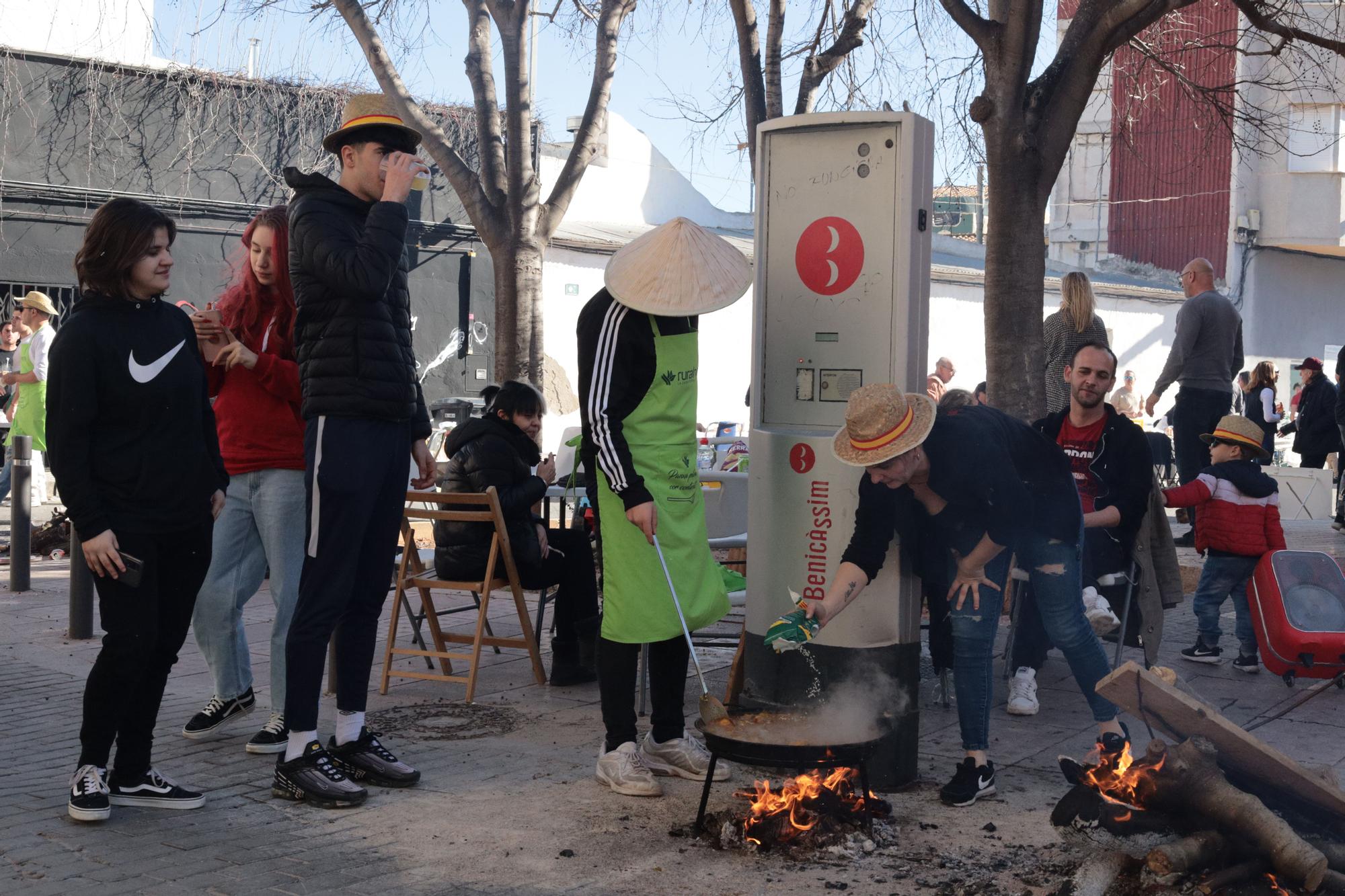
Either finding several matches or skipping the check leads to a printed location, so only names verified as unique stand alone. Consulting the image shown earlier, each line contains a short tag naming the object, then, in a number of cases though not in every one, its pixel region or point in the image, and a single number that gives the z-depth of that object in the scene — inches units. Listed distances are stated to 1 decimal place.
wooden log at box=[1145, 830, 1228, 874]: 144.9
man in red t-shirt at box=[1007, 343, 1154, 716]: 237.5
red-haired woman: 202.8
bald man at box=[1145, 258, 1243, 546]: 375.9
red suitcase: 254.7
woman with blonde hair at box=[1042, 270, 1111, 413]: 313.6
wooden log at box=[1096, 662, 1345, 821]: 153.4
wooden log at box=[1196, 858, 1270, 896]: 143.6
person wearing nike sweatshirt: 167.9
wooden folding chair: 247.8
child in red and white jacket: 278.1
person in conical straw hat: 184.1
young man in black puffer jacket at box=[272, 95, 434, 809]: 181.5
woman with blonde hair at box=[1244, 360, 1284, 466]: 619.8
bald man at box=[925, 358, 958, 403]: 560.4
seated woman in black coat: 258.4
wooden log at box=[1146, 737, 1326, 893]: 141.4
